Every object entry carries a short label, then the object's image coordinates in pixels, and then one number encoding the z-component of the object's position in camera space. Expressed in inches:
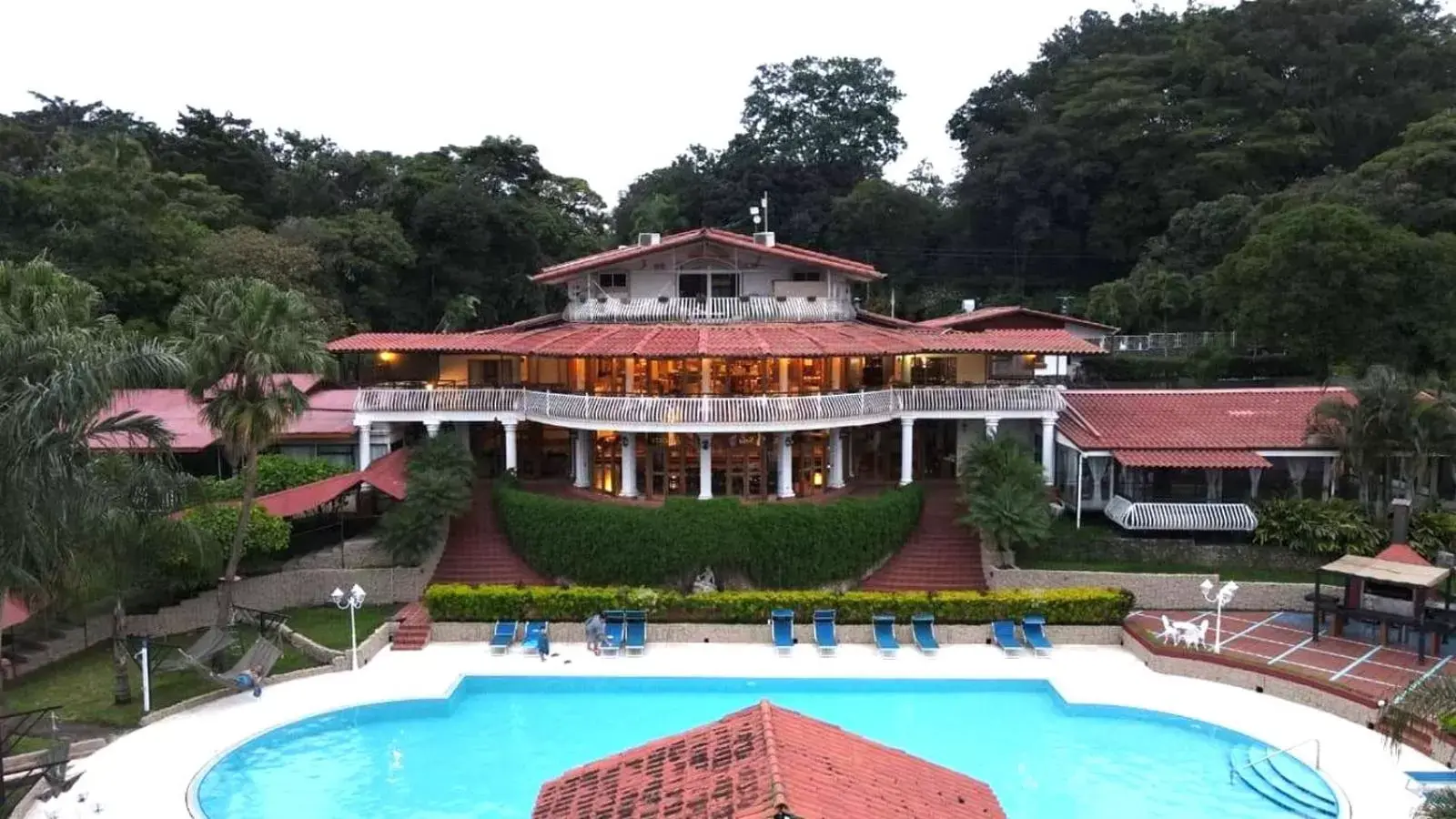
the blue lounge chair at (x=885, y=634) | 913.5
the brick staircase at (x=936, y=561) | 1057.5
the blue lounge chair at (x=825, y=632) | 915.4
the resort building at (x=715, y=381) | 1128.2
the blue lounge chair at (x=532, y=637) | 920.3
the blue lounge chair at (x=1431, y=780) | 632.4
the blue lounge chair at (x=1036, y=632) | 914.1
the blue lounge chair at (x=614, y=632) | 912.0
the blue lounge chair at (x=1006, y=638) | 908.0
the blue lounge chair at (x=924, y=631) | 922.7
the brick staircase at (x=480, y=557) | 1072.8
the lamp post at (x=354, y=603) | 842.8
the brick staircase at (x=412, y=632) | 928.3
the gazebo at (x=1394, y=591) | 839.7
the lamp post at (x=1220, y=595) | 861.6
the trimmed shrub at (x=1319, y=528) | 1031.0
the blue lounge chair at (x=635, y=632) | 911.7
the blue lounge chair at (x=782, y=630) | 920.3
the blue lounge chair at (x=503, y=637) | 916.6
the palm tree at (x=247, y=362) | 852.6
